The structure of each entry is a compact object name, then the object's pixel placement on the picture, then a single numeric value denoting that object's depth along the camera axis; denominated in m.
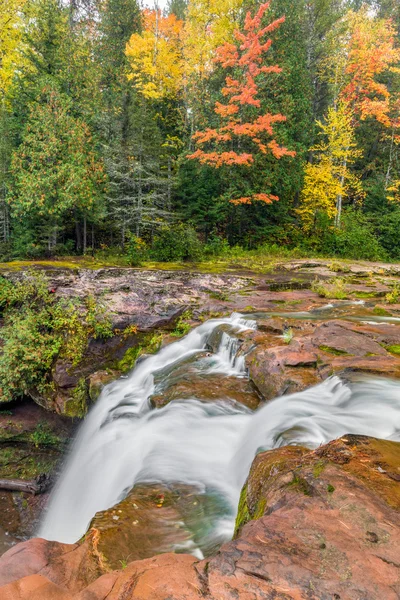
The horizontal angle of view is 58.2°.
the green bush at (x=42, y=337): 7.67
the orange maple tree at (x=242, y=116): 15.10
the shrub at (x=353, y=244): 18.28
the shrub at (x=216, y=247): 16.97
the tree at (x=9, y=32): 20.47
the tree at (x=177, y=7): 27.89
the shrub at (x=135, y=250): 14.80
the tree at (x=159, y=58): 19.48
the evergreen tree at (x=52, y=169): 13.77
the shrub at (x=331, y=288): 9.92
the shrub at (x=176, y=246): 15.61
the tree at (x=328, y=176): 17.78
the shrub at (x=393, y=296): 9.34
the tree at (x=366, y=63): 19.09
